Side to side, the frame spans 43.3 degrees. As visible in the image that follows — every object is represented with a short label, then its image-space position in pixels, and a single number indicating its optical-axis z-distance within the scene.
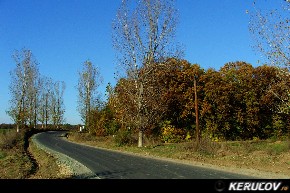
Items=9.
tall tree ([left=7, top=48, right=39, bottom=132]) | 65.88
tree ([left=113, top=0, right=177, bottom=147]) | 36.78
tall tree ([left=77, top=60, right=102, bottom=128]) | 73.19
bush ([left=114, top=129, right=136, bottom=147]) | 40.09
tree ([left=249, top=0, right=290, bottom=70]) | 20.98
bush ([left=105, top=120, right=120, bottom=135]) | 52.81
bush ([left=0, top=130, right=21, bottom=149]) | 41.17
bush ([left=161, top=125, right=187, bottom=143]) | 43.93
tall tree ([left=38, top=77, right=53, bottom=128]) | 95.75
